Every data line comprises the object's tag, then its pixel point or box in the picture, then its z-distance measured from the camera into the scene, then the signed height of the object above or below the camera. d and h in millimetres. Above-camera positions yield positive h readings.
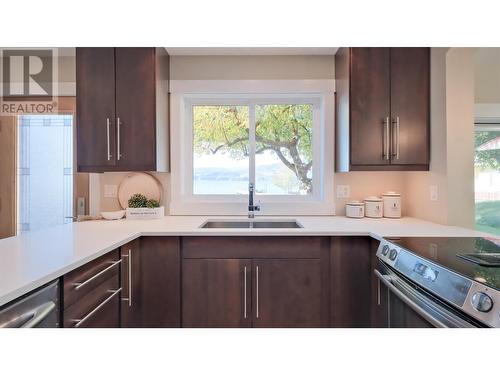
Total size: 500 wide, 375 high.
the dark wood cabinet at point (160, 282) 1828 -611
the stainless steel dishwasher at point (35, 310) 828 -391
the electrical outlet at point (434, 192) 2041 -47
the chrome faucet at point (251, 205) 2367 -158
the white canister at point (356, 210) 2320 -197
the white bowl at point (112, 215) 2273 -229
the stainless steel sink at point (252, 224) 2350 -311
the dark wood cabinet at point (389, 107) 2104 +576
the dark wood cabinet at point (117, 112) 2129 +554
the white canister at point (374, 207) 2326 -175
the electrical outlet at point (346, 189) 2504 -29
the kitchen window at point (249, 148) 2588 +343
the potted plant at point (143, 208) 2283 -180
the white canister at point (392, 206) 2305 -164
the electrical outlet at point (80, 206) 2527 -174
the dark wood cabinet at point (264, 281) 1826 -606
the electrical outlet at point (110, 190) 2508 -33
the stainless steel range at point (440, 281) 854 -340
